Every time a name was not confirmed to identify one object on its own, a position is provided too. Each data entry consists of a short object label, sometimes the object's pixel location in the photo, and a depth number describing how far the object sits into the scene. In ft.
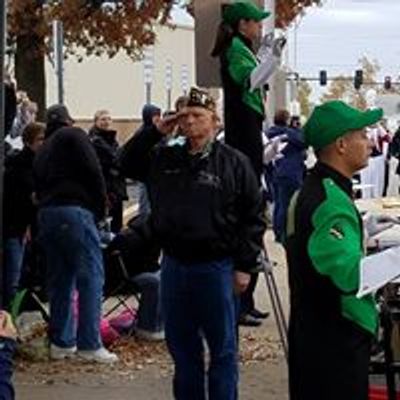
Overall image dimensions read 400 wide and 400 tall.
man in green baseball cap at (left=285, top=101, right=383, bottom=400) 14.28
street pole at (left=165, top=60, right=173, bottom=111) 99.28
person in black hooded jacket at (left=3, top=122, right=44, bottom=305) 27.94
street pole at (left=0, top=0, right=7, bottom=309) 14.67
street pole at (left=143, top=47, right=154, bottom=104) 69.56
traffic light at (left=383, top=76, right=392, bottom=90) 209.97
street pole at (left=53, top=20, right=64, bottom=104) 38.31
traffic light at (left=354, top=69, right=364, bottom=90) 201.81
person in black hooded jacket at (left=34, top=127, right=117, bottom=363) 27.04
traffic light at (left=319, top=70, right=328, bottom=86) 218.38
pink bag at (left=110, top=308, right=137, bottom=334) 30.60
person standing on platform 21.58
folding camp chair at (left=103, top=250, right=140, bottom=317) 30.44
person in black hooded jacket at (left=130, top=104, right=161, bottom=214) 21.60
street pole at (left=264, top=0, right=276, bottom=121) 34.35
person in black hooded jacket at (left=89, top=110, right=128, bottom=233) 43.62
